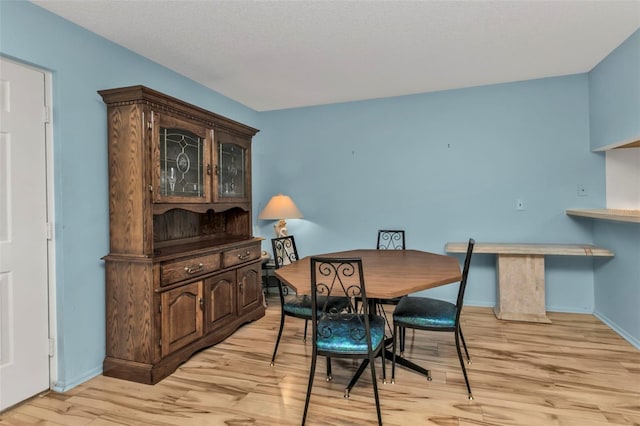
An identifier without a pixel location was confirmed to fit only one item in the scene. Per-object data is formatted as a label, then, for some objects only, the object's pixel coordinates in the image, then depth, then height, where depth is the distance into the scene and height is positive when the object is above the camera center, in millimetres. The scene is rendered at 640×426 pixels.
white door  2070 -129
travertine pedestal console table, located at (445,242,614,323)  3459 -701
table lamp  4188 +28
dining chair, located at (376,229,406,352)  4172 -343
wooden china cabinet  2379 -244
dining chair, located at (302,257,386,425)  1861 -671
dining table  1937 -397
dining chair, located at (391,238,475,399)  2256 -684
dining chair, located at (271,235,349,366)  2580 -692
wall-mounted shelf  2508 -43
